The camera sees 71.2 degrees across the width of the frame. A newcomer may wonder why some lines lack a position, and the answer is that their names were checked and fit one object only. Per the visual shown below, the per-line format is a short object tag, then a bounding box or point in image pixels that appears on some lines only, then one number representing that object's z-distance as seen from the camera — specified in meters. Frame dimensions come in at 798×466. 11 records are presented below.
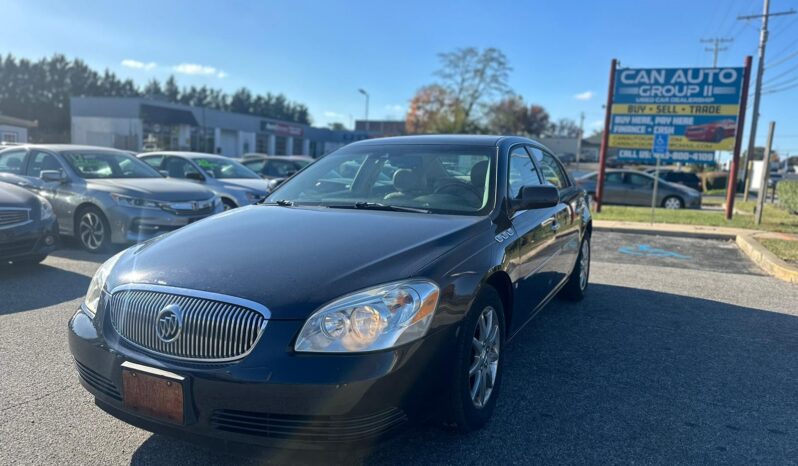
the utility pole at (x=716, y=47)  41.60
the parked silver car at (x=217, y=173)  10.56
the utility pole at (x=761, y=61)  21.64
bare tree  57.03
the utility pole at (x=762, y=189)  12.49
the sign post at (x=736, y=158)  13.57
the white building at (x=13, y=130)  25.80
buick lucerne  2.18
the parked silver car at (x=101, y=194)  7.68
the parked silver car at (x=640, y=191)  17.45
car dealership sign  13.89
